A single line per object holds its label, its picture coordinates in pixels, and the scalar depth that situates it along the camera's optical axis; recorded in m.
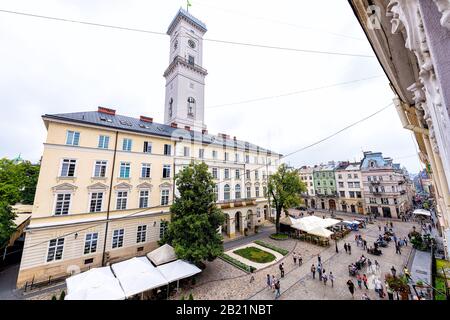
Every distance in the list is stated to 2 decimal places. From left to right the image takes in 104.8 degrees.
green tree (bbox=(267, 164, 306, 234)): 23.46
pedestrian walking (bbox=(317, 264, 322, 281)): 13.83
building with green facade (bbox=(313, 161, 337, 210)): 46.66
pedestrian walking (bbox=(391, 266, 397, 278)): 13.59
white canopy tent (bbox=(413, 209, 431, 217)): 30.92
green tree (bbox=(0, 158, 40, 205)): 15.20
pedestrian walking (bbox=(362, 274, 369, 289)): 12.68
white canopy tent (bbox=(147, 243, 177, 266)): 13.74
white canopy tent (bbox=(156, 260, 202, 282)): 11.57
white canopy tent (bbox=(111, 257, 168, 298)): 10.16
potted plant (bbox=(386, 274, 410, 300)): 11.22
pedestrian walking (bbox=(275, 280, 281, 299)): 11.68
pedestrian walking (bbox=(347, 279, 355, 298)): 11.51
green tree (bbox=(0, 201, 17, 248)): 13.98
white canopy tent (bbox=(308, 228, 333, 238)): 20.48
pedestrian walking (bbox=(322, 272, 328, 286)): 13.23
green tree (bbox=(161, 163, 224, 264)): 13.52
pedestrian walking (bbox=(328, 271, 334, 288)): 12.92
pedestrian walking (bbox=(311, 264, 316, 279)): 14.07
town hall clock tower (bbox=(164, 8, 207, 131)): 32.19
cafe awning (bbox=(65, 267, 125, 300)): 9.10
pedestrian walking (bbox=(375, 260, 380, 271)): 15.10
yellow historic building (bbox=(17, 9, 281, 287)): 14.34
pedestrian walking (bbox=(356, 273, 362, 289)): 12.57
